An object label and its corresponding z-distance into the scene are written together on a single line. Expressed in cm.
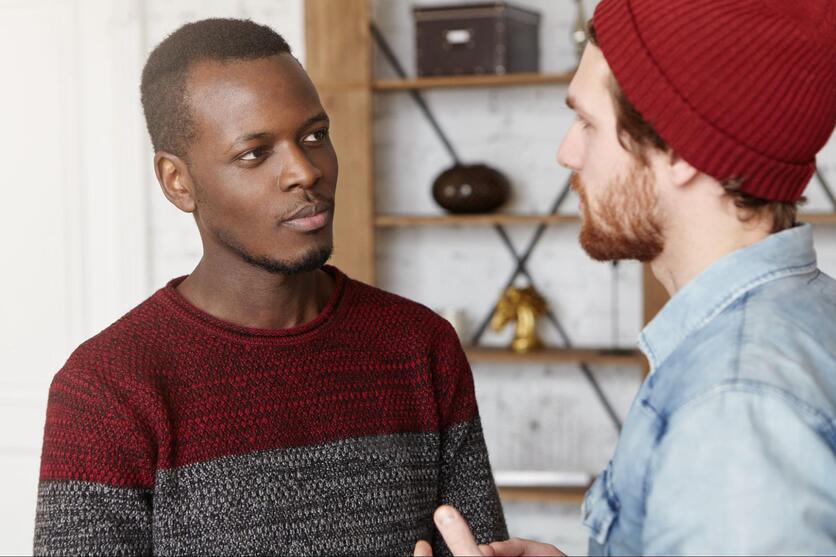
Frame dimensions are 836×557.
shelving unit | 376
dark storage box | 367
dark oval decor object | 382
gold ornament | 388
